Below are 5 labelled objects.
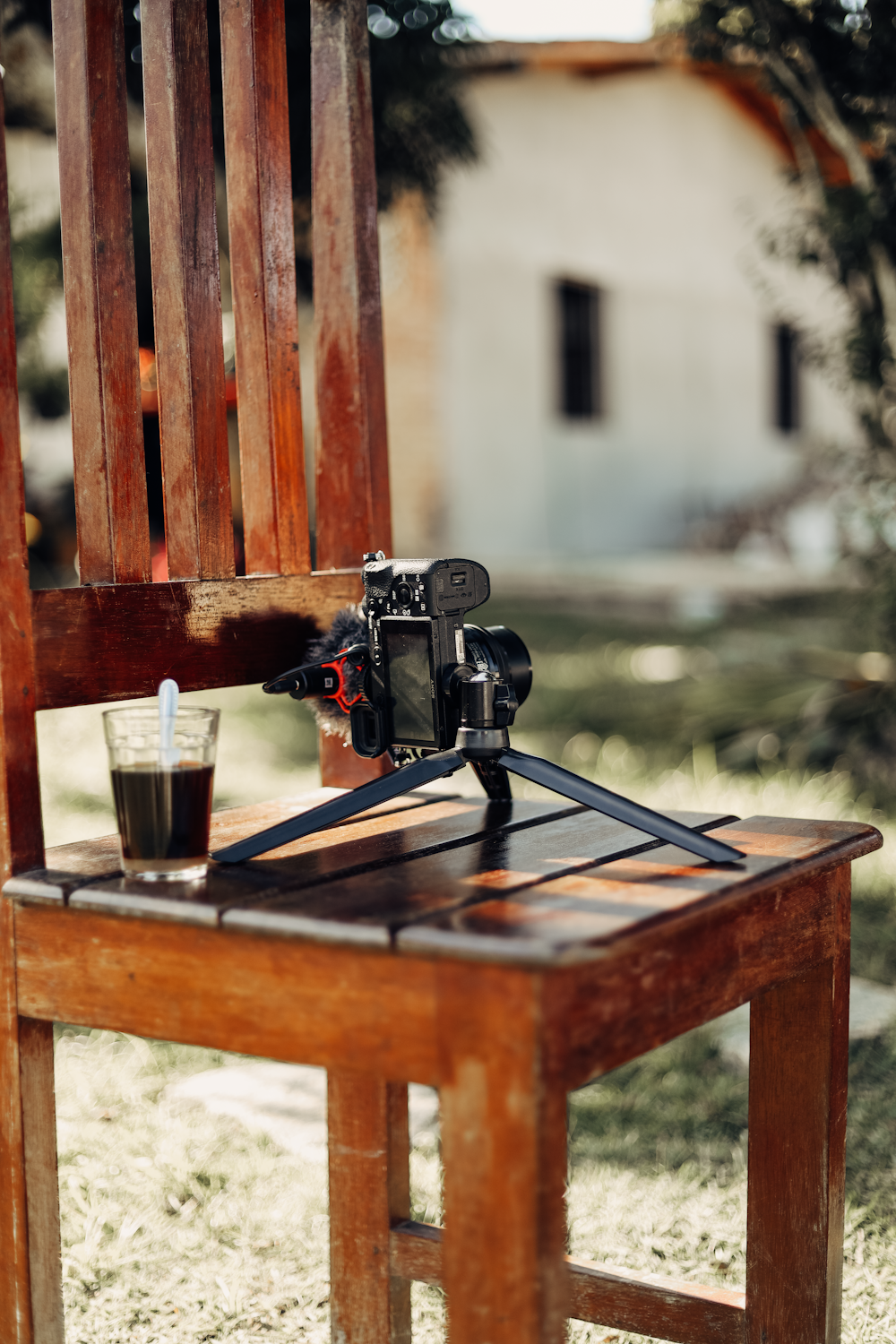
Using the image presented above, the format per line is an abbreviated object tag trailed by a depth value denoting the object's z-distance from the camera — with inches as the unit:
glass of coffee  39.7
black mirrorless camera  42.3
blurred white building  336.5
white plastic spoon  39.7
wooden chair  33.5
